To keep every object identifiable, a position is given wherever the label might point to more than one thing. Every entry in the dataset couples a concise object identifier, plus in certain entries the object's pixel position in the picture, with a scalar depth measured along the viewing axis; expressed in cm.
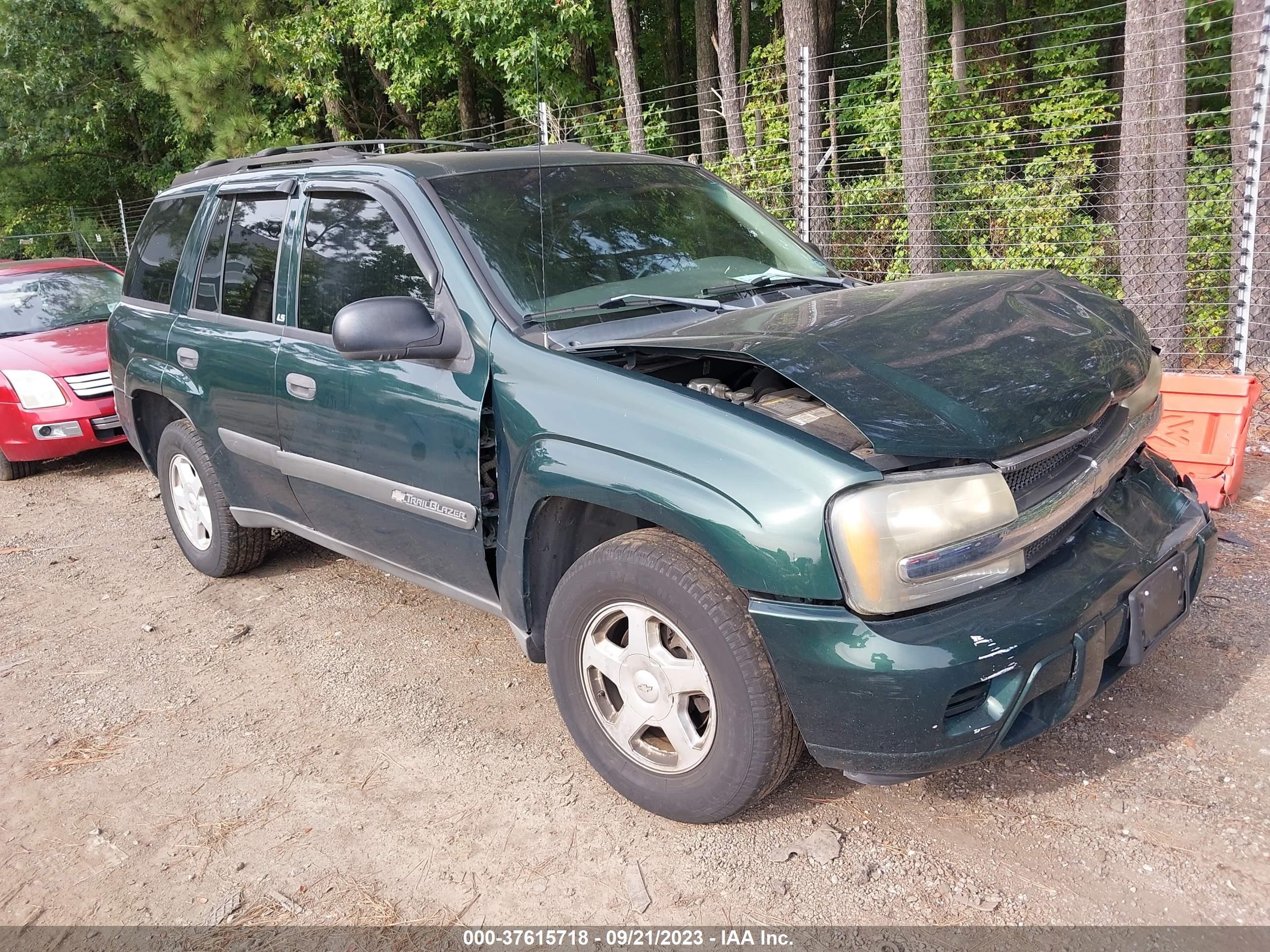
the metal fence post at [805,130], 781
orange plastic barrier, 482
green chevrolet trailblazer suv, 236
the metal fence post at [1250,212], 580
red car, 699
